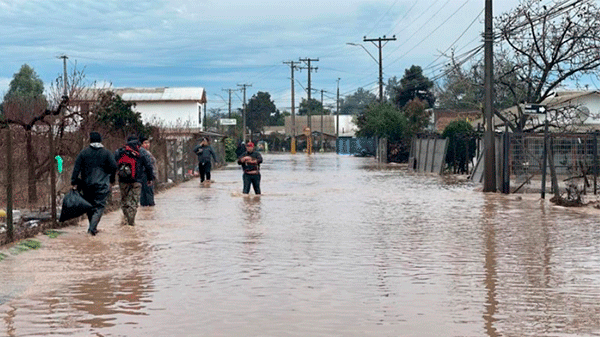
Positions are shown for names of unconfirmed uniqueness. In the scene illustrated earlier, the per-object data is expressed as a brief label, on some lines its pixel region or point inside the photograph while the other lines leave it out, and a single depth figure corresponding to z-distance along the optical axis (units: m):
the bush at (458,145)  38.97
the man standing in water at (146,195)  21.22
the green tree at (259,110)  148.50
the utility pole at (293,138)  97.56
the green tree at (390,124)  61.06
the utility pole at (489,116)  26.42
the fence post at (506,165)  25.42
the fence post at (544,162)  22.09
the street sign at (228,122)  103.26
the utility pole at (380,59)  68.18
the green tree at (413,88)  94.81
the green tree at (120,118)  38.54
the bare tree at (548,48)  34.22
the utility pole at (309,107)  97.19
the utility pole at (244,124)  113.91
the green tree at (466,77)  38.00
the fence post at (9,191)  12.92
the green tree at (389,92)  174.15
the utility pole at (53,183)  15.27
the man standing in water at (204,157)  31.39
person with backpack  16.17
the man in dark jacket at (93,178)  14.73
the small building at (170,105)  68.69
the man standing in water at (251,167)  24.70
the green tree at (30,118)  19.20
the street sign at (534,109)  24.86
